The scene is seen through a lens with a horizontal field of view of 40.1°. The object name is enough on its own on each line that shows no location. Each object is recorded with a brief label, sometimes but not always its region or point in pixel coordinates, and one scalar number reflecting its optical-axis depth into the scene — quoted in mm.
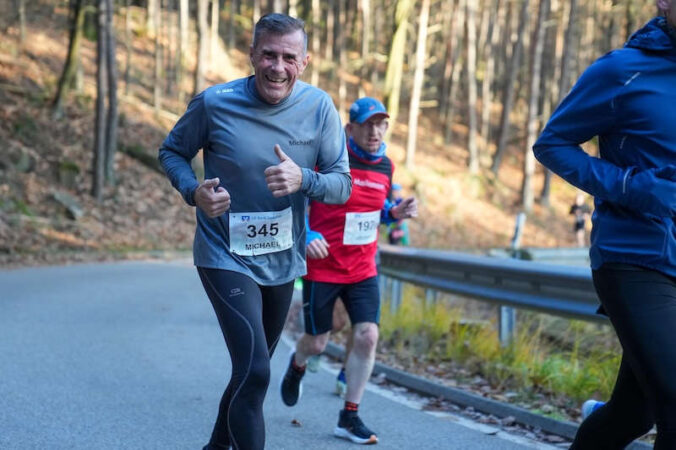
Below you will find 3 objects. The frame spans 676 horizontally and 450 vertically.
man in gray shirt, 4184
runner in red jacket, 6105
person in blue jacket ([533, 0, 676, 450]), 3293
